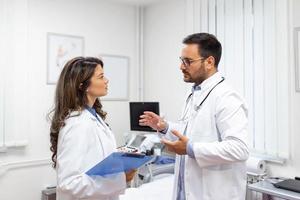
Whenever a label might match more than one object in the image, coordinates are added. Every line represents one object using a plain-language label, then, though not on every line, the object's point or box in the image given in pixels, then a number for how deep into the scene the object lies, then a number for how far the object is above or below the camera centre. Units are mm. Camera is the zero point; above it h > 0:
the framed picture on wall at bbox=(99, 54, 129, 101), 3809 +384
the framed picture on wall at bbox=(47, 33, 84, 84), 3316 +616
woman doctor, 1230 -134
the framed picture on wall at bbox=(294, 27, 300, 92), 2451 +416
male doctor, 1367 -141
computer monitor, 3346 -58
